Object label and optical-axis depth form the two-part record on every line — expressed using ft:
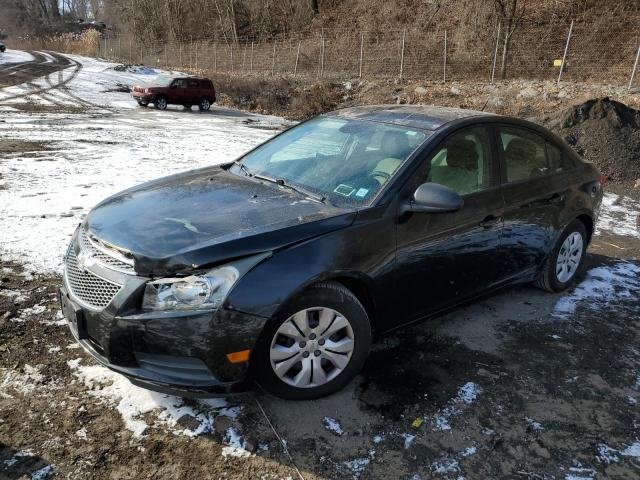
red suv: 72.54
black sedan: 8.64
